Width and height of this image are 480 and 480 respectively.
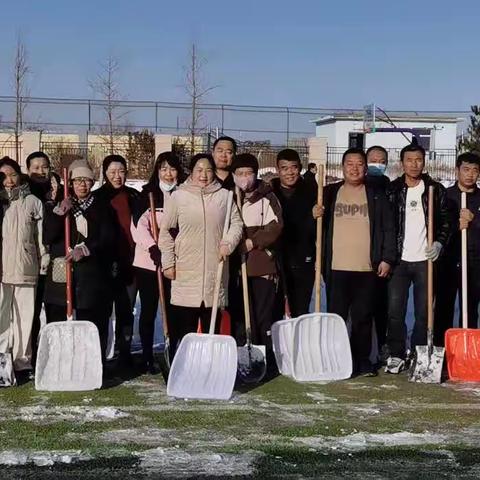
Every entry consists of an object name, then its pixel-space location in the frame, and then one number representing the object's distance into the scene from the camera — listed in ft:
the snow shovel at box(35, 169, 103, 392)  19.27
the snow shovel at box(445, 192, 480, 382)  20.81
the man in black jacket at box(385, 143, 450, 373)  21.24
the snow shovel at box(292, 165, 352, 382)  20.77
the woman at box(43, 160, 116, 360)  19.52
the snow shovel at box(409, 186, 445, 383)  20.72
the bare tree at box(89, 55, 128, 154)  100.99
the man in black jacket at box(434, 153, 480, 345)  21.72
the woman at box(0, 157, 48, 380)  19.57
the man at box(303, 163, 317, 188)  22.31
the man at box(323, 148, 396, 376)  20.89
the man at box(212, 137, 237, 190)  21.44
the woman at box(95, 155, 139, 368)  21.16
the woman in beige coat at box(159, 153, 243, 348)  19.34
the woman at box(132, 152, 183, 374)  20.61
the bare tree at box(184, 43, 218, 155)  99.35
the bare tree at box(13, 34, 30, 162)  93.21
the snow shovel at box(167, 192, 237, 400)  18.98
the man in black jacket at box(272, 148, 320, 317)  21.58
